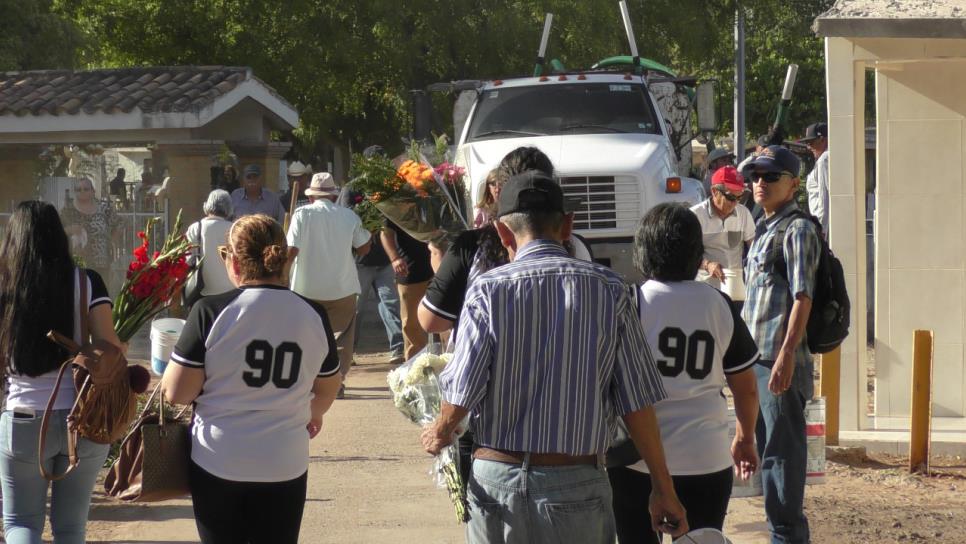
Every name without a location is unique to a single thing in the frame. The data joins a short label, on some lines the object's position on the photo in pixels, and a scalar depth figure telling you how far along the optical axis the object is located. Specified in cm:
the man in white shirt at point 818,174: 2408
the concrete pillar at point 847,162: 1731
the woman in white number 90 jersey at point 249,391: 859
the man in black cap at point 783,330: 1116
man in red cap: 2081
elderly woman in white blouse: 2047
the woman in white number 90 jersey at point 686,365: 872
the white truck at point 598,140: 2480
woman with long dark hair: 959
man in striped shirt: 700
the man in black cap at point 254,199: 2818
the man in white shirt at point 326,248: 2059
